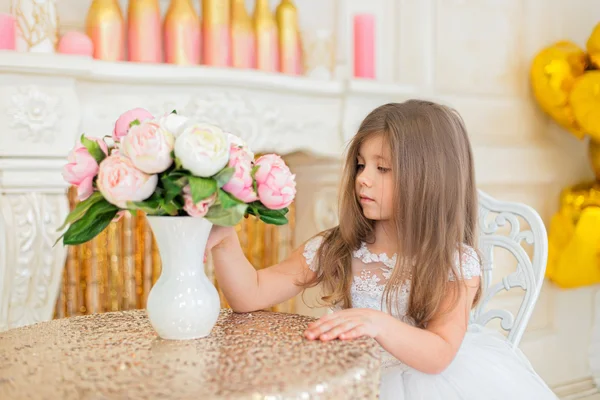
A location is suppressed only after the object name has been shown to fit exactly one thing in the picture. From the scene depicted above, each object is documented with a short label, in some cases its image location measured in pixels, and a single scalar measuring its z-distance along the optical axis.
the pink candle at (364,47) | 2.43
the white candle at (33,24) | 1.87
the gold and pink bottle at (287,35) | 2.32
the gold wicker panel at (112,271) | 2.22
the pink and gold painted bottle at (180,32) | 2.11
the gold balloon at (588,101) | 2.55
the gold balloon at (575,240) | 2.70
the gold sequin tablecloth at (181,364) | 0.92
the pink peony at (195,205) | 1.07
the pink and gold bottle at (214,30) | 2.18
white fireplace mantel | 1.81
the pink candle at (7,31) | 1.85
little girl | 1.41
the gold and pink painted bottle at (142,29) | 2.05
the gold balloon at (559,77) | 2.72
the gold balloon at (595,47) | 2.65
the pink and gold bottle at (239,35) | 2.23
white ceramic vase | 1.16
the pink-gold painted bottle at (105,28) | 2.00
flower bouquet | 1.05
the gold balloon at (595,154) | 2.86
